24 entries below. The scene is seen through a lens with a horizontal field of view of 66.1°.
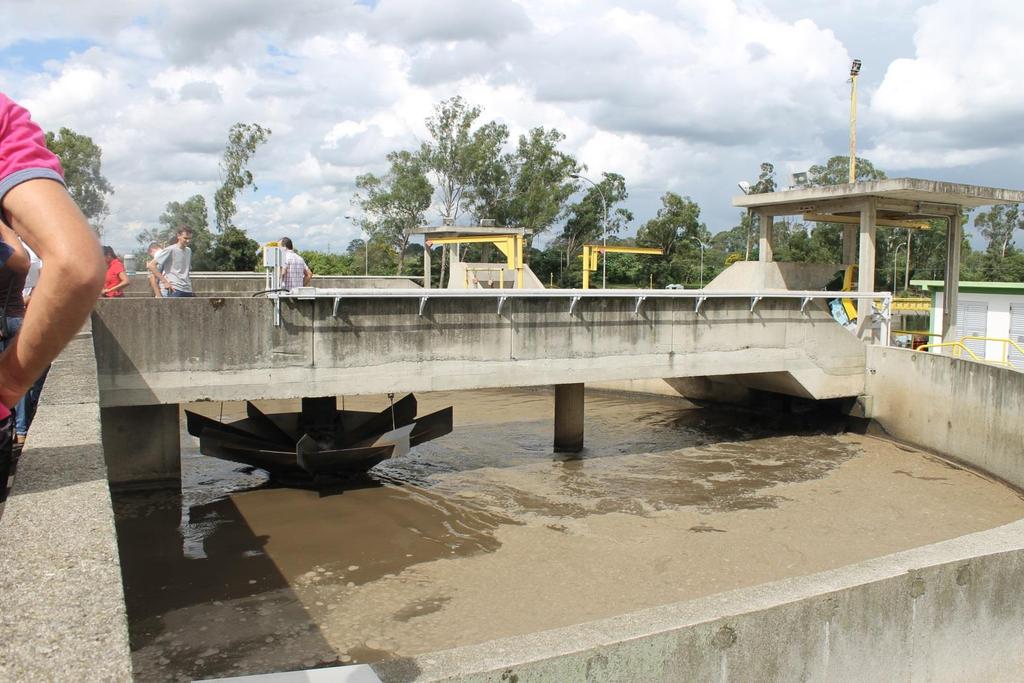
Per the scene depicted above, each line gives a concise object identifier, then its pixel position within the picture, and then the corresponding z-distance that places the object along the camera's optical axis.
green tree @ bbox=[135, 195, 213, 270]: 38.99
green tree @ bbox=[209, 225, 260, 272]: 37.31
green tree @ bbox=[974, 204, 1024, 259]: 72.69
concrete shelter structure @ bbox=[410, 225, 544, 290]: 21.53
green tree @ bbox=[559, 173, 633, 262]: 54.75
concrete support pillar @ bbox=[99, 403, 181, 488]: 11.20
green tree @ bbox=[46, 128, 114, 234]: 39.44
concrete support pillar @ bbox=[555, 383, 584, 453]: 15.13
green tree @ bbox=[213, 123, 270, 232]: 40.09
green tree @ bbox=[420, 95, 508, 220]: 47.31
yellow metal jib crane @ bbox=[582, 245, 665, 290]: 21.89
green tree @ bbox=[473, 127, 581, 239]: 48.12
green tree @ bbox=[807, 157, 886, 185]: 60.50
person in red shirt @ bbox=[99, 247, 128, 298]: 11.12
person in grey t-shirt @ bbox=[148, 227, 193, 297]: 11.29
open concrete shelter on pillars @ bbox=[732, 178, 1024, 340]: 16.89
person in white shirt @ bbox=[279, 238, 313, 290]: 11.95
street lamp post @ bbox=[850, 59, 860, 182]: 20.58
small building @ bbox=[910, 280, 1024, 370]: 19.62
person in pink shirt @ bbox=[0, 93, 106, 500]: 1.40
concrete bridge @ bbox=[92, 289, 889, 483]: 10.19
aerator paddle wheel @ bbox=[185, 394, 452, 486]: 11.60
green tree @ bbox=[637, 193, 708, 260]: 56.59
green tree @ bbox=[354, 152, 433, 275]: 47.31
